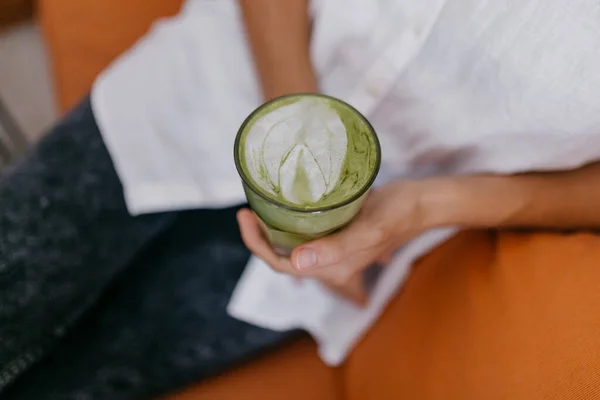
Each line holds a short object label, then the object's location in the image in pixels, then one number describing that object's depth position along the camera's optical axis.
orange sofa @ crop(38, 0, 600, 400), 0.55
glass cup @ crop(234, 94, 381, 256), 0.48
